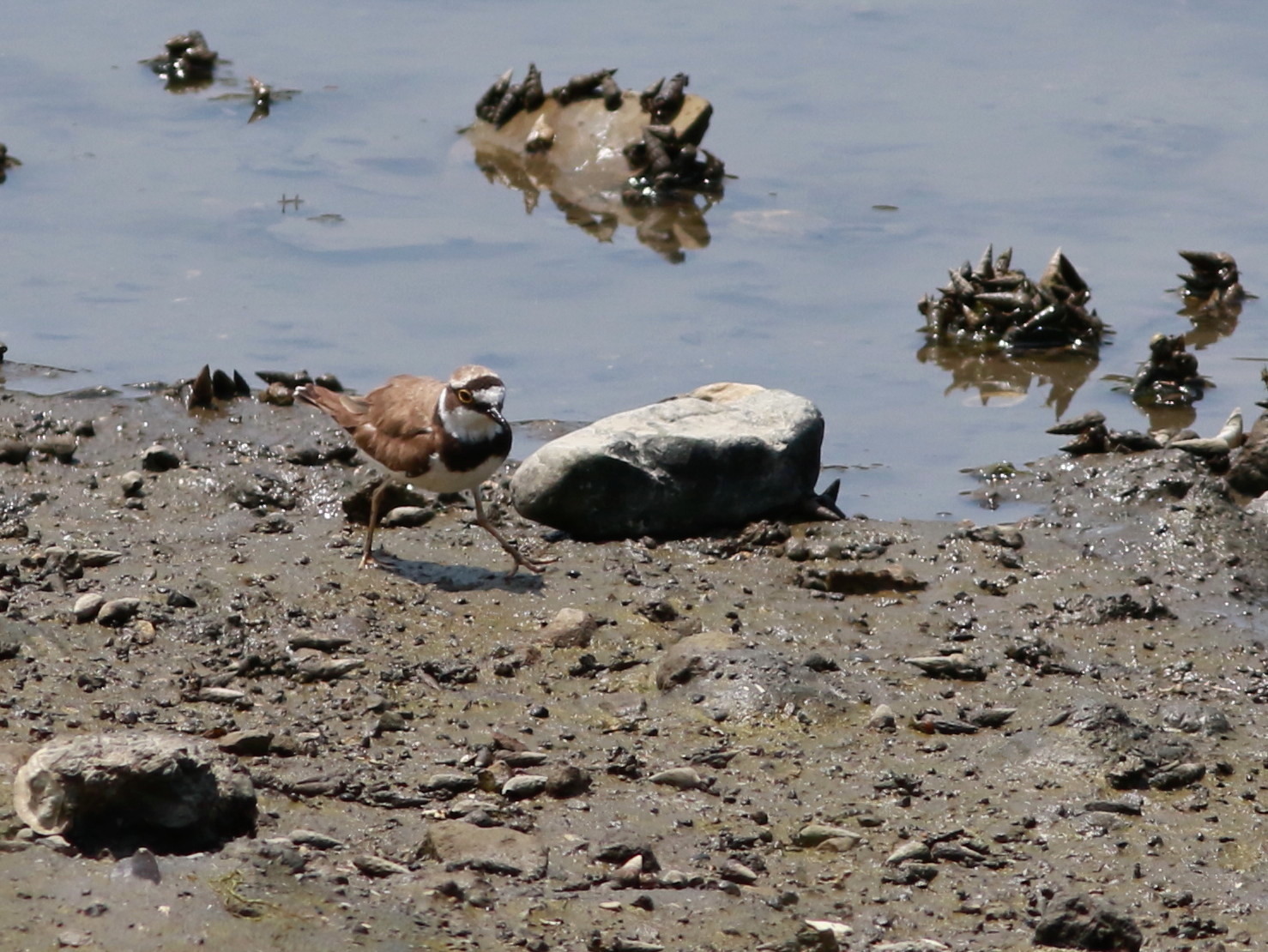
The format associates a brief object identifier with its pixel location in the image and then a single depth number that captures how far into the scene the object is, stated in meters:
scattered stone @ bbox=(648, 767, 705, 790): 12.52
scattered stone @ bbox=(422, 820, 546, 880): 10.73
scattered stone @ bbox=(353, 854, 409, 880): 10.54
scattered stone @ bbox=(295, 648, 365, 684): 13.90
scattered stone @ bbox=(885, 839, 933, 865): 11.54
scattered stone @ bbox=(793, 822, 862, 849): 11.77
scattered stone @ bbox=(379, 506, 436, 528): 18.11
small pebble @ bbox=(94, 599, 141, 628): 14.45
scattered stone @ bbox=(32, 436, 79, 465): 19.27
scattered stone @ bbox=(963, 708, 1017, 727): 13.92
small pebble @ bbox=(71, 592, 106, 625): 14.48
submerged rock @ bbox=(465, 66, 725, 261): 29.59
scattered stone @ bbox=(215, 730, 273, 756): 12.32
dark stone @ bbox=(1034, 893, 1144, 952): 10.41
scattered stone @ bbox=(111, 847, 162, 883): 9.74
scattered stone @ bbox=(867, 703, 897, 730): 13.79
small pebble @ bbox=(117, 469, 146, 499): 18.41
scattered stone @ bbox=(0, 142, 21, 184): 29.97
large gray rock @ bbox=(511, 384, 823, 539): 17.91
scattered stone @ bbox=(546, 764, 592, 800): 12.06
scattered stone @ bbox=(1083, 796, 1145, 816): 12.34
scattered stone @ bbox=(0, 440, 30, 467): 19.05
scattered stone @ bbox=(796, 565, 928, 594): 16.87
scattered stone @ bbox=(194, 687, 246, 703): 13.37
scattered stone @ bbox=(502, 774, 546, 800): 12.05
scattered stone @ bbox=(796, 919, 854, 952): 10.12
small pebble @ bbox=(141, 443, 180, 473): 18.94
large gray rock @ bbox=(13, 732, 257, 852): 10.10
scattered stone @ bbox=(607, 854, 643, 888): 10.81
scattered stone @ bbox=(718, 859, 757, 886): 11.09
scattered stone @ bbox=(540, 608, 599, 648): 15.13
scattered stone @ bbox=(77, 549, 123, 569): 15.91
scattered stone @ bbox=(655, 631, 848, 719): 13.84
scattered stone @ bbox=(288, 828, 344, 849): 10.88
